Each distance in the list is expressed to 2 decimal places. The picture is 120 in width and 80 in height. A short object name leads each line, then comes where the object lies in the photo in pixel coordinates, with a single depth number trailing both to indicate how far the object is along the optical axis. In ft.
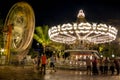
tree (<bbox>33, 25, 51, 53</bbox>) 95.50
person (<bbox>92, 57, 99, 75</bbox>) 39.42
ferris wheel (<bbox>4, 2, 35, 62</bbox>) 57.47
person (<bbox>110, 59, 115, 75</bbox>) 42.58
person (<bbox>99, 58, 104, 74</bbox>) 43.44
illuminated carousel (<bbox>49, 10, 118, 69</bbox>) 54.85
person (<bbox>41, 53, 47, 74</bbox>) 32.76
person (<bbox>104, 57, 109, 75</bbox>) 43.95
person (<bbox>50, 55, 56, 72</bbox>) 39.24
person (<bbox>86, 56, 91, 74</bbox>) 38.86
